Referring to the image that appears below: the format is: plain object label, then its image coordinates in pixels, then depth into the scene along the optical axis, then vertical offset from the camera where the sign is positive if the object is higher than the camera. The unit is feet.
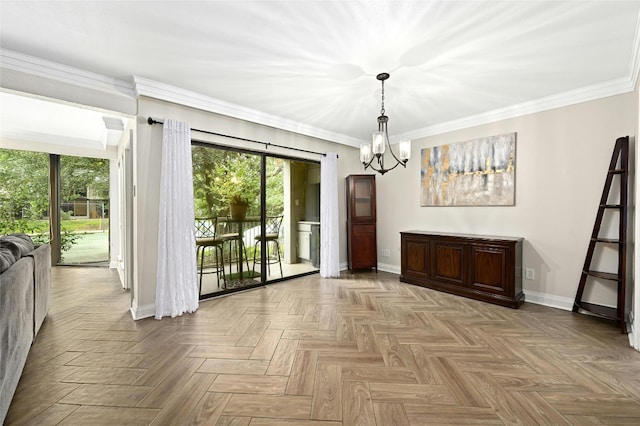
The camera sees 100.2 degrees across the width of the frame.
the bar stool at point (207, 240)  11.99 -1.40
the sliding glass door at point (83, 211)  18.62 -0.08
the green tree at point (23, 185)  17.01 +1.65
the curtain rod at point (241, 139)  9.77 +3.25
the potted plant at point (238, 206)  12.88 +0.17
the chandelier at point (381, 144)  8.96 +2.24
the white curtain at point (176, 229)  9.77 -0.71
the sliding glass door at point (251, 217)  12.09 -0.38
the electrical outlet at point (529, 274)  11.31 -2.74
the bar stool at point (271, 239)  13.88 -1.56
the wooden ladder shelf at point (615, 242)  8.63 -1.10
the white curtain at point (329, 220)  15.30 -0.60
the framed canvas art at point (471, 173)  11.96 +1.79
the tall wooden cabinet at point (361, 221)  16.25 -0.71
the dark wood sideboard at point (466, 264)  10.67 -2.48
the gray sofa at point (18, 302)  5.09 -2.28
